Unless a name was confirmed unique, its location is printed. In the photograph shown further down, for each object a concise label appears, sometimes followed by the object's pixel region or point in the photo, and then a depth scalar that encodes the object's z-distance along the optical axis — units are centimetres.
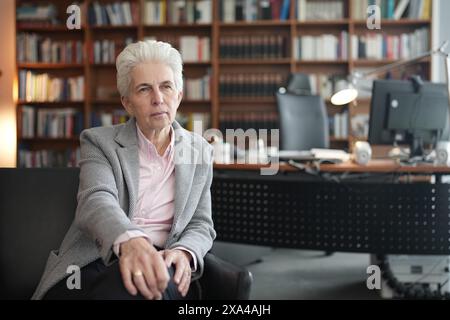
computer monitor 312
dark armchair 160
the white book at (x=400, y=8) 523
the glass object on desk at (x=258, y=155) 306
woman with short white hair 130
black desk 263
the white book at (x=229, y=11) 543
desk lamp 311
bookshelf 536
